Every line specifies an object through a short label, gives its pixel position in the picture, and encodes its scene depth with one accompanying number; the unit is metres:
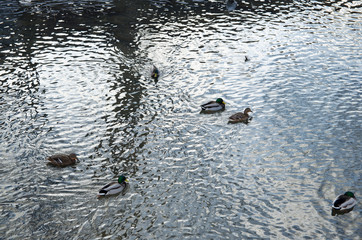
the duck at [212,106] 16.98
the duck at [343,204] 11.50
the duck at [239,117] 16.19
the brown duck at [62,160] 13.51
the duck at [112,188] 12.13
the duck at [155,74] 20.09
